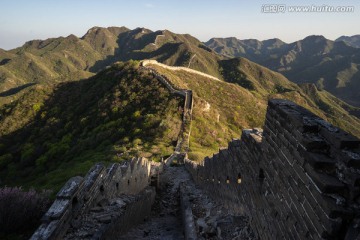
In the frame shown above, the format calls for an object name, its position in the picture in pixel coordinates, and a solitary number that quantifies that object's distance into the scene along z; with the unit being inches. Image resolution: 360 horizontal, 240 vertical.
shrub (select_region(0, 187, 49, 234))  269.1
